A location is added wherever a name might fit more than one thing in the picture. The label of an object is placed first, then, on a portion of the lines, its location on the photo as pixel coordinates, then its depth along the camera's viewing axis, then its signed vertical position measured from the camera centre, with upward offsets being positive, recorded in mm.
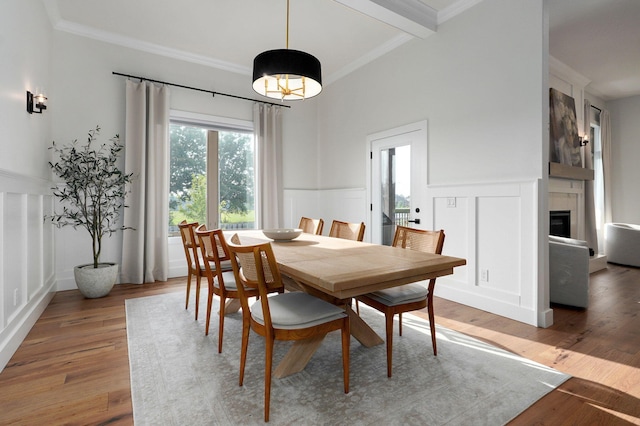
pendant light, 2164 +1055
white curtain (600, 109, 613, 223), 5938 +1010
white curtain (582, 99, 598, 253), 4926 +56
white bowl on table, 2570 -173
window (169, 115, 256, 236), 4484 +576
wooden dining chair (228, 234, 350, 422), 1485 -521
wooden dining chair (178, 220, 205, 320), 2641 -278
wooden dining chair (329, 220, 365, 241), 2865 -173
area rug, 1494 -964
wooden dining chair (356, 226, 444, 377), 1837 -515
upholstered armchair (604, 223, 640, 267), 5062 -520
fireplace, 4293 -146
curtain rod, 3993 +1778
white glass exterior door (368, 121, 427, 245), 3752 +434
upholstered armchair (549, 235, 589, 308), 2959 -584
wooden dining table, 1396 -278
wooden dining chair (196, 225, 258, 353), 1969 -483
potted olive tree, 3377 +234
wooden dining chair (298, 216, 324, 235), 3326 -142
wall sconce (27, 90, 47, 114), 2691 +997
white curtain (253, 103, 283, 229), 4918 +778
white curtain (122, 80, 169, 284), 3949 +376
